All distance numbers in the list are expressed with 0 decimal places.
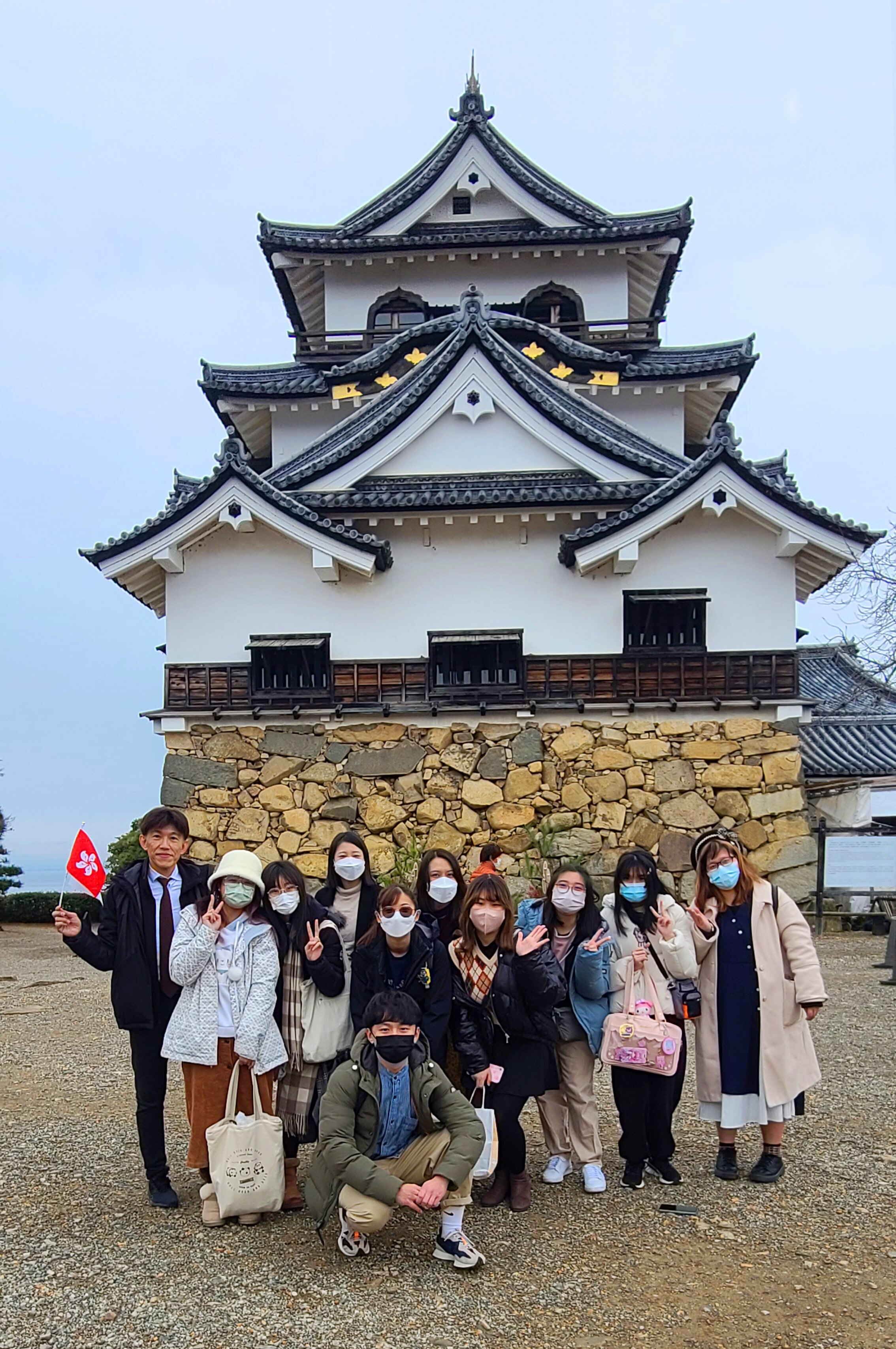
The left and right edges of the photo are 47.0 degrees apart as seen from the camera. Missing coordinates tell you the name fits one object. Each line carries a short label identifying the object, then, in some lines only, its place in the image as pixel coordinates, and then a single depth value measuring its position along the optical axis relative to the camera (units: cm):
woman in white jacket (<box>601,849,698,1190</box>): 471
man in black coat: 455
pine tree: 2167
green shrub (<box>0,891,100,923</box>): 2192
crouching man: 384
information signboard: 1402
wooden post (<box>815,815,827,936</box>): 1394
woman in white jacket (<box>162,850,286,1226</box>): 442
